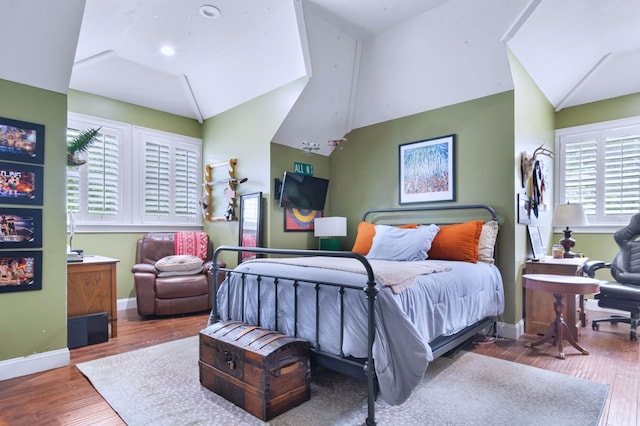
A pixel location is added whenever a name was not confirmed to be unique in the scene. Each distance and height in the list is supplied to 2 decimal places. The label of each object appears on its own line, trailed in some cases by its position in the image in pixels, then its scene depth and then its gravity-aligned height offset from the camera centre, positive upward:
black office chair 3.26 -0.68
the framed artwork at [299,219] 4.44 -0.10
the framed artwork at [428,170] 3.86 +0.48
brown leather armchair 4.00 -0.91
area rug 1.92 -1.15
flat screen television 4.32 +0.26
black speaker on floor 3.08 -1.07
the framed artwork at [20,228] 2.52 -0.13
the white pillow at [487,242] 3.33 -0.29
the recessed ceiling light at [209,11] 3.23 +1.89
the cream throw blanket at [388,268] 2.03 -0.40
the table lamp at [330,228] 4.37 -0.21
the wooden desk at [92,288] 3.12 -0.71
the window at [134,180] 4.27 +0.42
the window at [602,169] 4.08 +0.52
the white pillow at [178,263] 4.21 -0.64
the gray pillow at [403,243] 3.28 -0.31
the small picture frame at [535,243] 3.70 -0.34
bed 1.87 -0.58
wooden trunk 1.90 -0.91
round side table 2.69 -0.61
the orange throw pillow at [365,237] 3.93 -0.29
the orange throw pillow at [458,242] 3.24 -0.29
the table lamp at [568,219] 3.67 -0.08
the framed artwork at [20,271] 2.51 -0.44
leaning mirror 4.29 -0.14
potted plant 3.40 +0.64
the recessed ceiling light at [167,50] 3.90 +1.83
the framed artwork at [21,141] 2.52 +0.52
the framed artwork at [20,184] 2.51 +0.20
